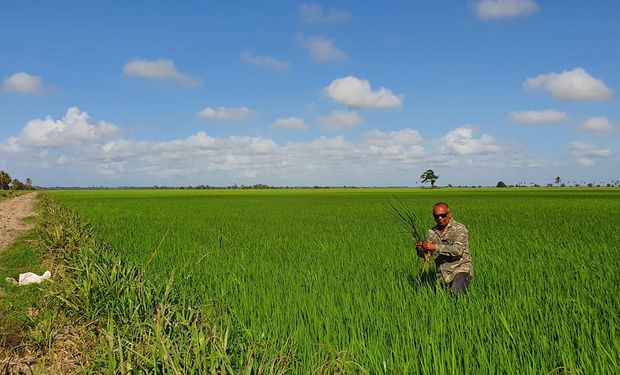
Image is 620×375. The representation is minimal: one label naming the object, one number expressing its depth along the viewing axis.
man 5.22
